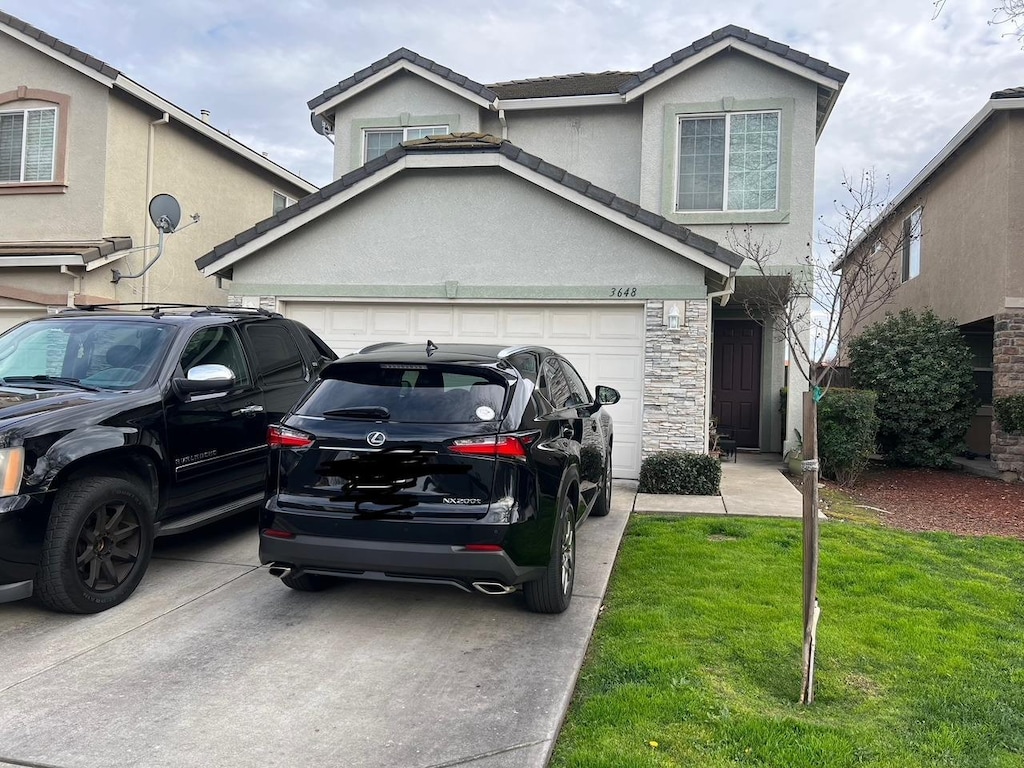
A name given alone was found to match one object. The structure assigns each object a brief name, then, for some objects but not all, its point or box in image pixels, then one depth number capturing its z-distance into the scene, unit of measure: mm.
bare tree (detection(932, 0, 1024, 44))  6883
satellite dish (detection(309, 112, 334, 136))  14184
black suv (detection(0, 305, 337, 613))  4211
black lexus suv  4055
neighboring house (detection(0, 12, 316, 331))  11359
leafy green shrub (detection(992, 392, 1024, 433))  10828
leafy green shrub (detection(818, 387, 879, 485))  10391
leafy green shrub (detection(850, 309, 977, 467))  11648
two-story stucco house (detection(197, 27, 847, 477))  9164
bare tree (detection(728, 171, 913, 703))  3646
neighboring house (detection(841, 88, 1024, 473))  11195
